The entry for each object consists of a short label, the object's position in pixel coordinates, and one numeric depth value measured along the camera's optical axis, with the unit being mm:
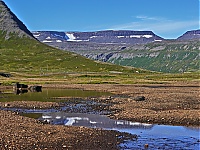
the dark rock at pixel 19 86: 106562
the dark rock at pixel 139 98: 67688
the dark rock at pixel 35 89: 100625
